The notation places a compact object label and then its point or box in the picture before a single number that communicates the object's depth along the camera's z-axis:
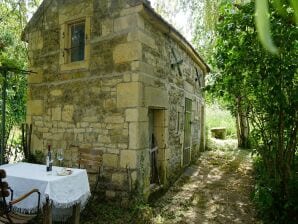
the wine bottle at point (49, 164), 4.24
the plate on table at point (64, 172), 4.09
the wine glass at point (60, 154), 4.43
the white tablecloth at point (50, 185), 3.79
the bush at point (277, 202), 4.59
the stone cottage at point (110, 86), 5.25
